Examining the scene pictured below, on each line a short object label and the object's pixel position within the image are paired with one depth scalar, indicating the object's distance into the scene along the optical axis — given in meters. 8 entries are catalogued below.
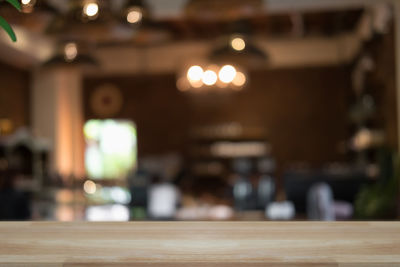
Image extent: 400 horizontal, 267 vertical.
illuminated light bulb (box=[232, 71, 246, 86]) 12.24
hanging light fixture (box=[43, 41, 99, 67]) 6.14
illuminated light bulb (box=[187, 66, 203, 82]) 11.66
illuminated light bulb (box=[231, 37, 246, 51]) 5.91
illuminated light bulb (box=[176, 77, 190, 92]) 12.10
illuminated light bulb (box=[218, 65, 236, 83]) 11.45
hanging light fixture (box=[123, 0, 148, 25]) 4.33
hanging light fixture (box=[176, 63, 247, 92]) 11.49
